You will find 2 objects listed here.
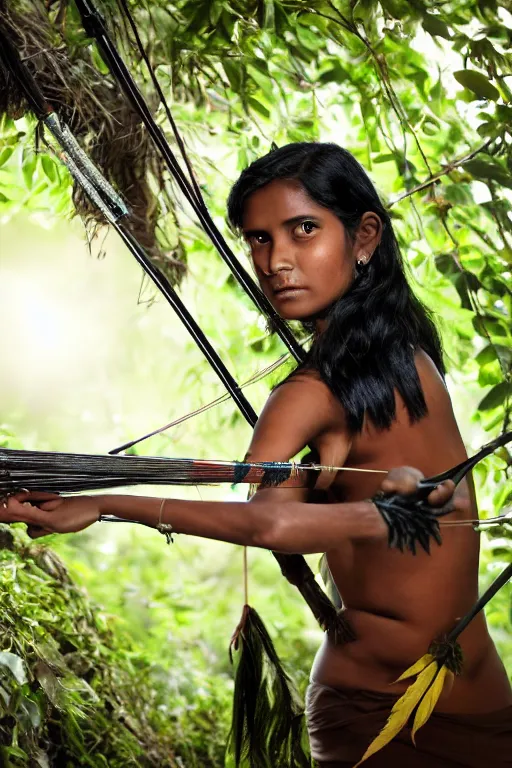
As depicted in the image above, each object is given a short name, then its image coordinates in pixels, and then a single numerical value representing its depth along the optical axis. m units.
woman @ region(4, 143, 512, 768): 2.57
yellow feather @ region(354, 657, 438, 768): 2.59
